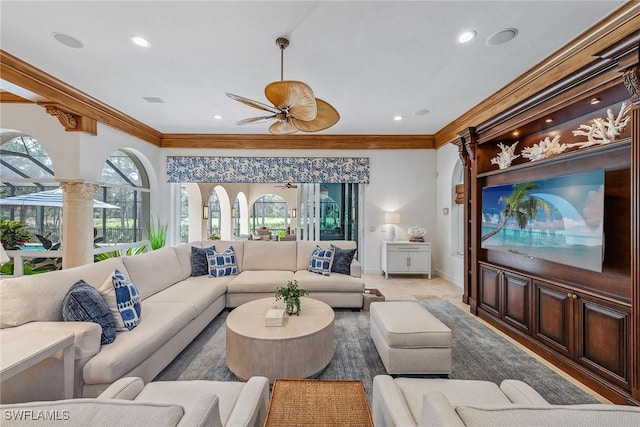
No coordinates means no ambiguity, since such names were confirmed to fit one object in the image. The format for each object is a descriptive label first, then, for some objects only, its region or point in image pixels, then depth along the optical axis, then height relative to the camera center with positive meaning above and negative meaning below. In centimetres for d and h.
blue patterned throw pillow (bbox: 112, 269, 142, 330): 220 -69
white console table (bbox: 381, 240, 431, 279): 554 -85
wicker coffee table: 118 -86
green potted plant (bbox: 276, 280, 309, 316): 260 -78
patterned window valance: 584 +98
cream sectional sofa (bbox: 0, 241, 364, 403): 177 -87
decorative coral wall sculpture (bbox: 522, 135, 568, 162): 287 +72
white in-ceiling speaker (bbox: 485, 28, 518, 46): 240 +159
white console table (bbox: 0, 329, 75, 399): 137 -72
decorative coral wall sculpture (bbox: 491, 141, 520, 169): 343 +76
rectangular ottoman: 222 -107
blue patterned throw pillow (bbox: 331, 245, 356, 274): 411 -65
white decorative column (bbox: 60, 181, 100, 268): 389 -12
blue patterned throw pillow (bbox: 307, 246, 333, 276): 405 -67
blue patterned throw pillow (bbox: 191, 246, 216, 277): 397 -67
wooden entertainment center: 190 -48
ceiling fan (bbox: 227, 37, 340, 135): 219 +95
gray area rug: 226 -132
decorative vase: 260 -85
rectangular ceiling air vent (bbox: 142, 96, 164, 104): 394 +166
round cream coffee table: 212 -103
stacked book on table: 234 -86
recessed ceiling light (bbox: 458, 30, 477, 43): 242 +160
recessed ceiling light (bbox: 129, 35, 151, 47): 251 +160
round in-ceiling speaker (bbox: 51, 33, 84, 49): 250 +161
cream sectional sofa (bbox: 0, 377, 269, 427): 68 -51
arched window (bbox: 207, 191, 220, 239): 900 +1
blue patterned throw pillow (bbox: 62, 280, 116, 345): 196 -68
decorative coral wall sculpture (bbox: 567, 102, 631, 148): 223 +75
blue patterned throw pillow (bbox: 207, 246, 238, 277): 396 -69
